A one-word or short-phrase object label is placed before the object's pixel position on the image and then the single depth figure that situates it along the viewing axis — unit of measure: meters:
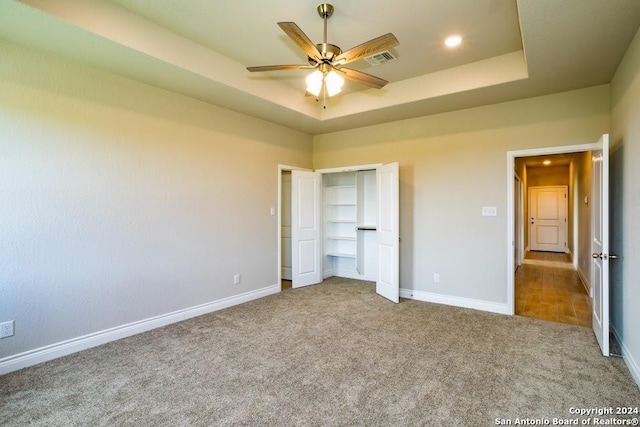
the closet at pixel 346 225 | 4.64
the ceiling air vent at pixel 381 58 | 3.34
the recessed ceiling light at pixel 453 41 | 3.10
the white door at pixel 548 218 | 9.38
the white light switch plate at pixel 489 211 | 4.10
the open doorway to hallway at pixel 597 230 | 2.75
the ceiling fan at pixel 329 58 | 2.28
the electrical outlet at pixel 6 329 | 2.57
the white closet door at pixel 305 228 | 5.34
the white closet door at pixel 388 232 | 4.48
